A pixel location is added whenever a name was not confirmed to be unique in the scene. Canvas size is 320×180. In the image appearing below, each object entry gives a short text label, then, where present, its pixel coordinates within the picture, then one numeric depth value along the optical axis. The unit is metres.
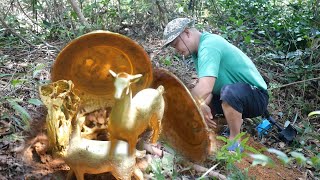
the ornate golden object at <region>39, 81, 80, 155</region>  1.33
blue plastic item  2.74
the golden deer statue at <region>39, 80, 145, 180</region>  1.33
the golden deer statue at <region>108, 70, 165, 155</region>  1.28
